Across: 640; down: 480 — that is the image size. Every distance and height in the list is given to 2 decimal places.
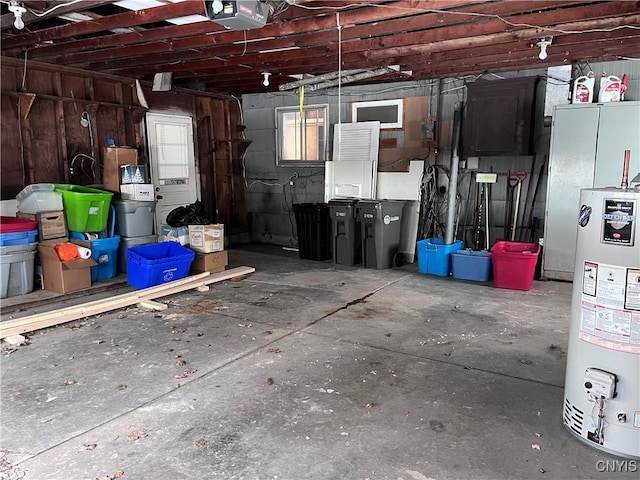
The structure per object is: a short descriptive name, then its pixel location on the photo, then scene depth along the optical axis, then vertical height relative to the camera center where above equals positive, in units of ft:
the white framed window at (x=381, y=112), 21.67 +2.89
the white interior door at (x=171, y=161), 21.89 +0.54
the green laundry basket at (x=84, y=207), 16.37 -1.24
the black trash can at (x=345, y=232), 20.11 -2.66
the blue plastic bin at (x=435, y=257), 18.22 -3.37
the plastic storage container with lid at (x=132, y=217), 17.84 -1.75
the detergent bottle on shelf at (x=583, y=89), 16.65 +2.99
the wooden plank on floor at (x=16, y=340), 11.49 -4.19
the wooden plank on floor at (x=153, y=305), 14.29 -4.16
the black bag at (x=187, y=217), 18.78 -1.82
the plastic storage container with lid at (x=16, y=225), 14.56 -1.67
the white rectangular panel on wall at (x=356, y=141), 22.02 +1.50
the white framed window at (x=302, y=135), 23.93 +1.97
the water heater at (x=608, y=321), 6.55 -2.19
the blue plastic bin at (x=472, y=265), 17.42 -3.55
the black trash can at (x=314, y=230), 21.47 -2.69
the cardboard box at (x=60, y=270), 15.46 -3.32
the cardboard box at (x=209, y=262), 18.13 -3.57
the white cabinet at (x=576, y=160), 15.70 +0.43
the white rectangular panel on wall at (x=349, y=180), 21.95 -0.37
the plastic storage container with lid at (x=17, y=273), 14.85 -3.29
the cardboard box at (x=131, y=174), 18.20 -0.06
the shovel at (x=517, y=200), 18.45 -1.16
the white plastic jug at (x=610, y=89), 16.16 +2.92
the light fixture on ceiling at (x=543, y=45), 13.91 +3.88
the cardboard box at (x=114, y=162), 18.39 +0.42
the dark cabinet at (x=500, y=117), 17.75 +2.16
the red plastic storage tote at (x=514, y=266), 15.96 -3.28
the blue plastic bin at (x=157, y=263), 16.01 -3.20
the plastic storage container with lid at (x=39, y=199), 15.72 -0.90
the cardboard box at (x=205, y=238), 18.03 -2.56
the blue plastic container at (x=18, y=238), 14.49 -2.09
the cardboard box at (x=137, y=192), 18.12 -0.76
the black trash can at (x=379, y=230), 19.34 -2.44
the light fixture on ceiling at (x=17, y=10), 11.39 +4.04
